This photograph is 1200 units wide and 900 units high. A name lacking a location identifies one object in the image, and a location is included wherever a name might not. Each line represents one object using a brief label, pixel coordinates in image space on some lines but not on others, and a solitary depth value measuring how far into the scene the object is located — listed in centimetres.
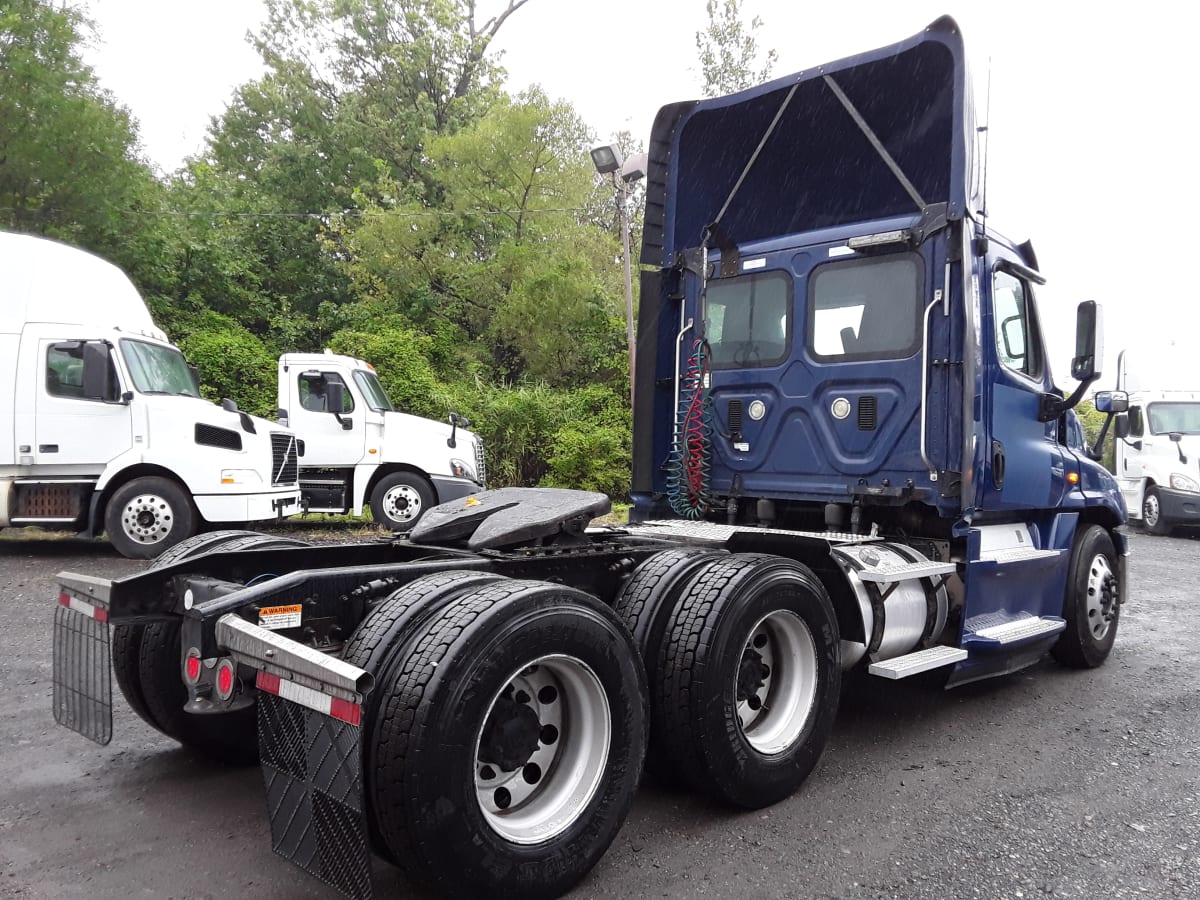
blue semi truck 261
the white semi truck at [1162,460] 1445
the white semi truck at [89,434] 984
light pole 1408
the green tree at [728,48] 2894
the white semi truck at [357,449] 1268
